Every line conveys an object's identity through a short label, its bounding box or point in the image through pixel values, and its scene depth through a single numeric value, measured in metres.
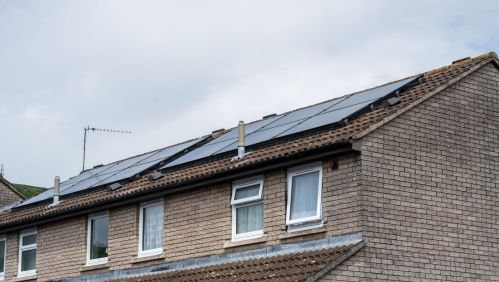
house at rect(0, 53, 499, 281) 20.44
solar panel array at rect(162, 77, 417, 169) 23.10
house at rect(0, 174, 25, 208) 40.22
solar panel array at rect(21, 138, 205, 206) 28.28
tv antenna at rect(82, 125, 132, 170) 43.82
